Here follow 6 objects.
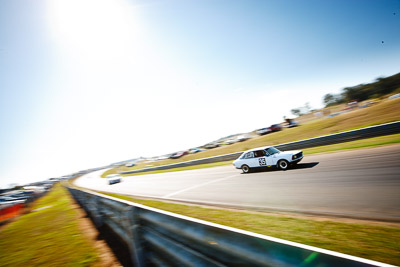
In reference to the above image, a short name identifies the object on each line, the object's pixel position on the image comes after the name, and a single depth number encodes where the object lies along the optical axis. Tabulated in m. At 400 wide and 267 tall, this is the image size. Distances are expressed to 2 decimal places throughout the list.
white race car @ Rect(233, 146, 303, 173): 9.58
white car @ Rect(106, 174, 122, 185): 25.95
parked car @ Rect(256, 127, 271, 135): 36.53
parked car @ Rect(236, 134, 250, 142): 39.89
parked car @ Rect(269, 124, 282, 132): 35.46
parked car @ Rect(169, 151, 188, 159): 47.10
